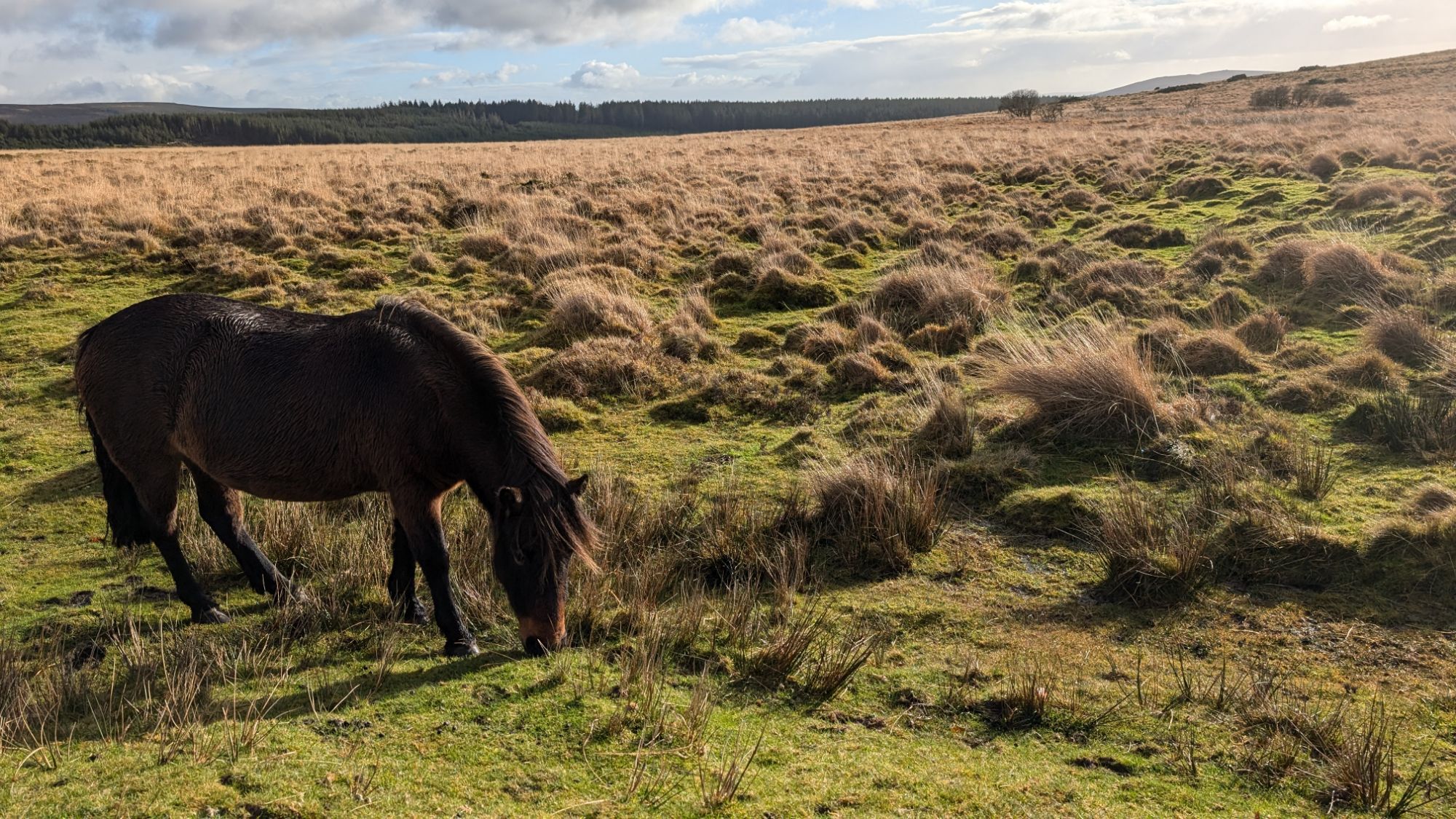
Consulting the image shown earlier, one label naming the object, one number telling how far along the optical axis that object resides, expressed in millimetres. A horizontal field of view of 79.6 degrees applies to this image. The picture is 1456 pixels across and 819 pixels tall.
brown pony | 4262
